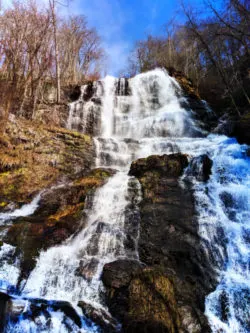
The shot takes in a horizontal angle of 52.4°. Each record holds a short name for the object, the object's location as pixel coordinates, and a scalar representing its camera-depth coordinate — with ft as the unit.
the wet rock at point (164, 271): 15.20
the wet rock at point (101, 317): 15.25
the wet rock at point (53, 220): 21.26
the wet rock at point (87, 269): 18.83
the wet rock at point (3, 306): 14.62
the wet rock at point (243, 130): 36.27
